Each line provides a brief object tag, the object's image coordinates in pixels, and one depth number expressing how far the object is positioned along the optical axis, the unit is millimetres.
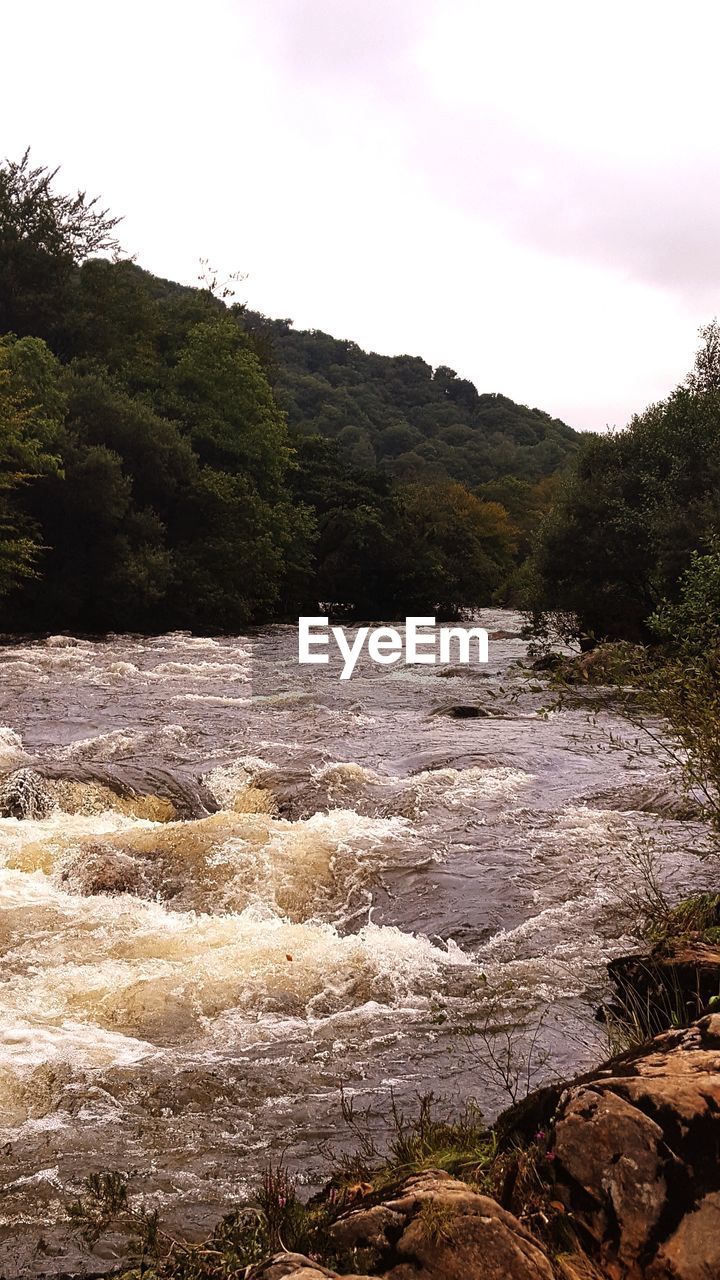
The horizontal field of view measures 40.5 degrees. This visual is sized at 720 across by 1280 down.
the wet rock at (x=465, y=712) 18219
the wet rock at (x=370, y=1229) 3289
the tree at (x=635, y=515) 25859
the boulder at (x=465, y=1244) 3090
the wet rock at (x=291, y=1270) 3059
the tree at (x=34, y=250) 43250
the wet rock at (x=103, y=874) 8859
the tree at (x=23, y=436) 28927
